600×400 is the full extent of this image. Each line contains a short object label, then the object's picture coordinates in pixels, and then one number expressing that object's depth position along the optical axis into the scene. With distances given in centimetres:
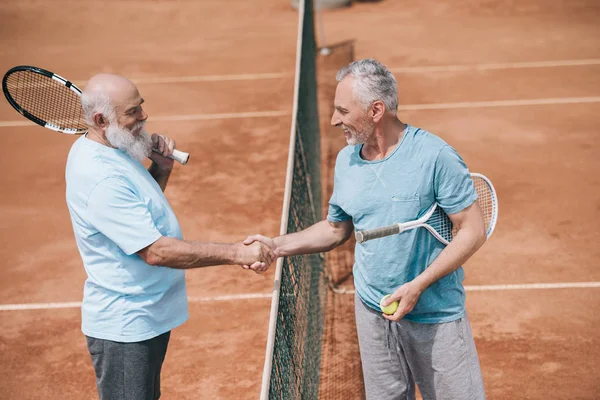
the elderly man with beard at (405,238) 693
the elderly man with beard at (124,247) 724
